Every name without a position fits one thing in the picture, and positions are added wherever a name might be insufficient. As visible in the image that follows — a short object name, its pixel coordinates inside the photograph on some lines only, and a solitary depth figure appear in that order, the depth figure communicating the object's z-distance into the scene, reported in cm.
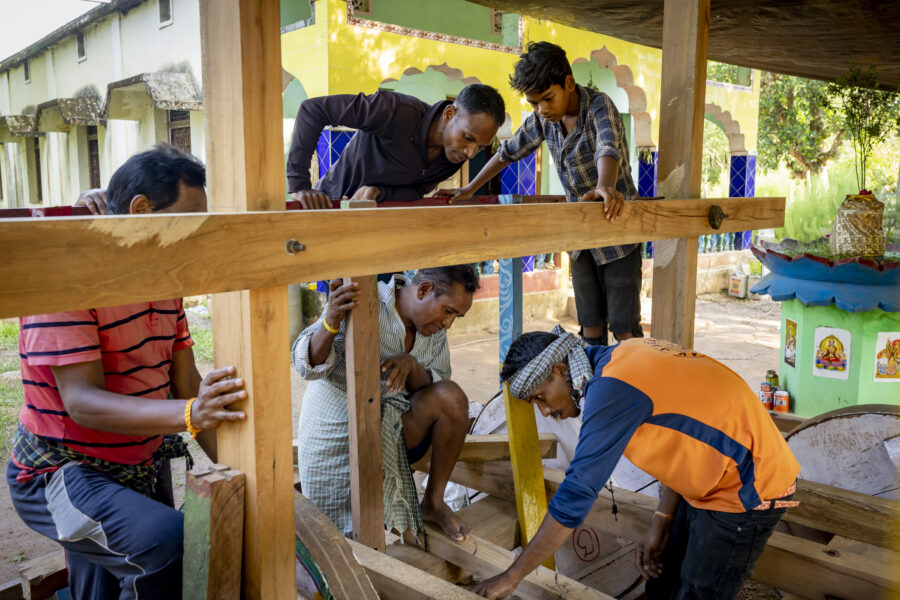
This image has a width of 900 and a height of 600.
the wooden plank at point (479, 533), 252
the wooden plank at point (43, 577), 221
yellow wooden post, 276
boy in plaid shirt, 307
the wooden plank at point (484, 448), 303
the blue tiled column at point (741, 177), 1315
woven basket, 576
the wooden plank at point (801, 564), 229
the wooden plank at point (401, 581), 184
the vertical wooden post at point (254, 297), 122
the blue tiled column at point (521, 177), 986
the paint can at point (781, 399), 575
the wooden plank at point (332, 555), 154
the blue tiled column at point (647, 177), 1159
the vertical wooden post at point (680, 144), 236
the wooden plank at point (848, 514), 263
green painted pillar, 526
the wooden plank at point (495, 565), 212
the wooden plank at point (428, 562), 250
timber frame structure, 102
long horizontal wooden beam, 96
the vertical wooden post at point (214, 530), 130
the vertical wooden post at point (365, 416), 214
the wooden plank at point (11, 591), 234
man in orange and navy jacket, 210
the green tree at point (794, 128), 1698
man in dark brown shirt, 296
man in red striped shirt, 158
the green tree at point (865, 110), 609
